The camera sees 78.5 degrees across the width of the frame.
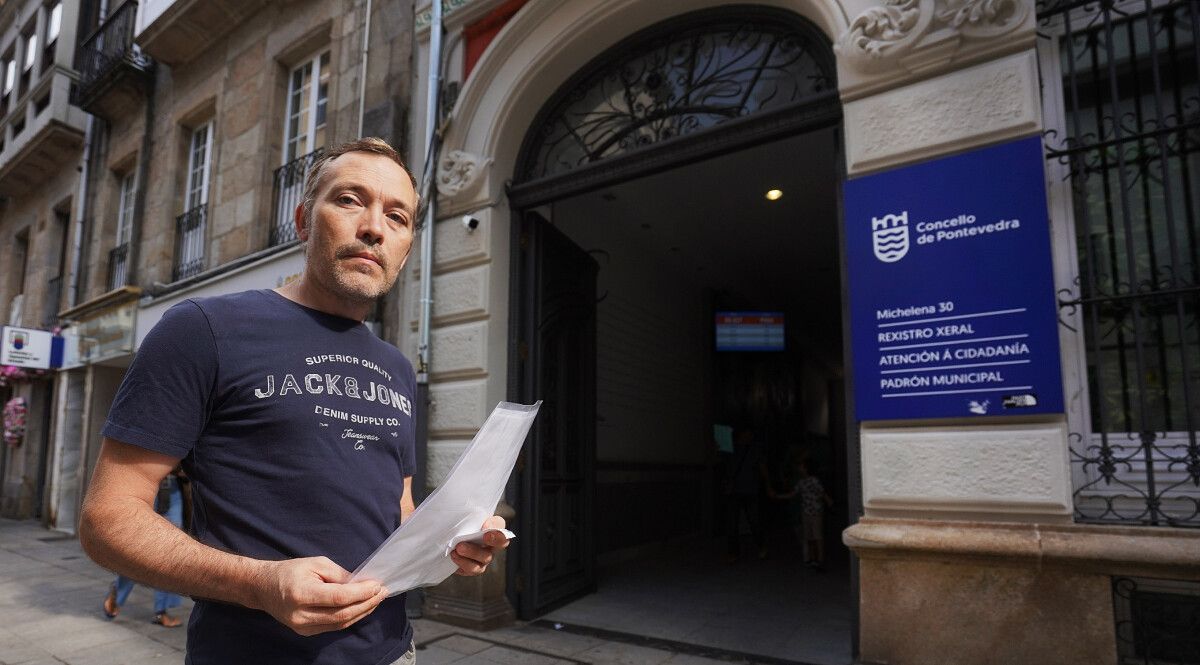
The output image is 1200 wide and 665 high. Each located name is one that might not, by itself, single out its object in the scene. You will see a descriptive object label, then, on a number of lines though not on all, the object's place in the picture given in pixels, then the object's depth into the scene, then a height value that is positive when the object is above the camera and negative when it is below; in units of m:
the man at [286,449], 1.25 -0.06
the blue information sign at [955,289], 3.72 +0.71
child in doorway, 8.59 -1.13
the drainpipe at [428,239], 6.36 +1.65
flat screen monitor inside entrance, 11.88 +1.44
